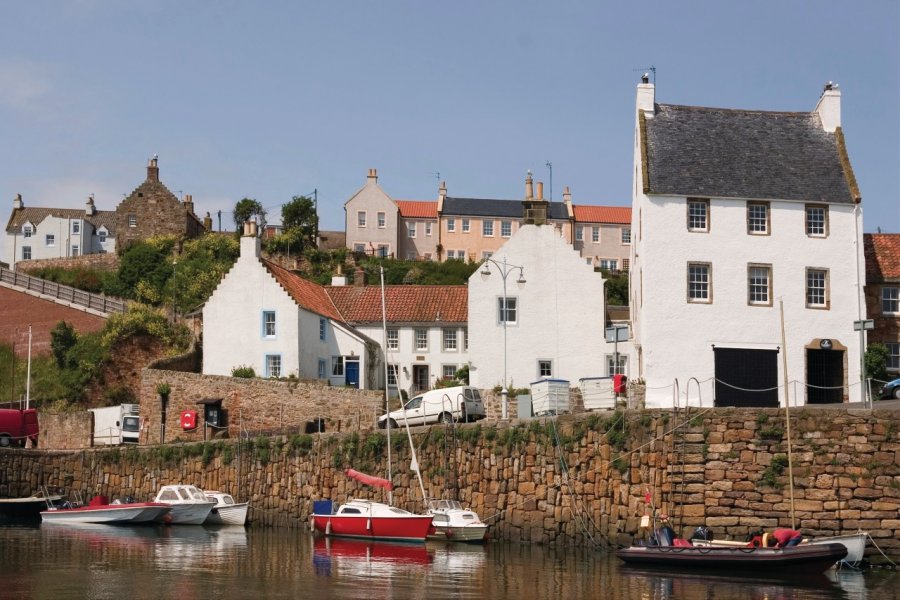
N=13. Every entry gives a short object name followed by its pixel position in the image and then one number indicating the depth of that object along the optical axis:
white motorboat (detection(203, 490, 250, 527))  45.53
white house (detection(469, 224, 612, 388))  50.72
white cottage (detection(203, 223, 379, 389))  54.84
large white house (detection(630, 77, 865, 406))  42.72
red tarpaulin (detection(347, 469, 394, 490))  40.85
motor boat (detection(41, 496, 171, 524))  46.78
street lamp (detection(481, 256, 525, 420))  51.19
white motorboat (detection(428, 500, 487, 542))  38.16
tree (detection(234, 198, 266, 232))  94.75
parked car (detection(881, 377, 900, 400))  40.62
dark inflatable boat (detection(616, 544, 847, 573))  30.50
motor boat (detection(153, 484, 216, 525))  45.69
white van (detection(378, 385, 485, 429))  44.16
